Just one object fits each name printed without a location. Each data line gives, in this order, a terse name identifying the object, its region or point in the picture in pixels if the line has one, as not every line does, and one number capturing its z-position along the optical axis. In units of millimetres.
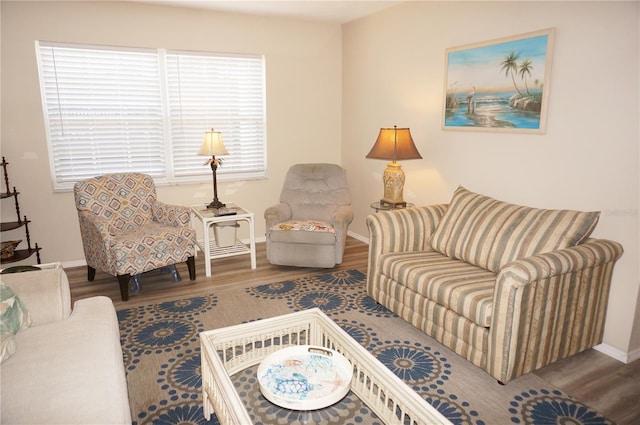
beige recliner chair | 3836
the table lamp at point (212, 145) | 3878
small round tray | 1606
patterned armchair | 3285
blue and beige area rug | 2029
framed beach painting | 2834
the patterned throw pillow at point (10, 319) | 1583
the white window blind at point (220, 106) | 4391
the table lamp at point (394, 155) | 3582
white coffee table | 1512
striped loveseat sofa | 2168
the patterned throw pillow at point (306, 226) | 3824
